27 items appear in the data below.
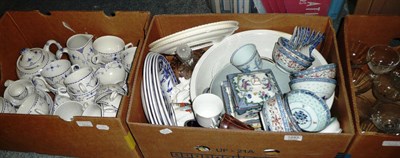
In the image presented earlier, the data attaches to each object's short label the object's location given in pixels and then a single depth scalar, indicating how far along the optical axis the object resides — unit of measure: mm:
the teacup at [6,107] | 1048
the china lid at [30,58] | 1115
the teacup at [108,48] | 1109
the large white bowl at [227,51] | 1027
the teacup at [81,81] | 1017
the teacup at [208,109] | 894
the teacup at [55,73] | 1078
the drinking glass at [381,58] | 1077
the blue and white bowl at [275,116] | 832
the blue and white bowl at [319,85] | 873
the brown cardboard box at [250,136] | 804
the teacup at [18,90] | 1059
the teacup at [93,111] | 992
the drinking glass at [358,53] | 1104
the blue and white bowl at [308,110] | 835
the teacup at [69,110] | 1027
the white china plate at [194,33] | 970
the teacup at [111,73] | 1076
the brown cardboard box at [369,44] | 784
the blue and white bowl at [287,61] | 962
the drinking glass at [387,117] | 994
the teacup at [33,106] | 1024
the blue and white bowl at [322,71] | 883
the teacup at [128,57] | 1114
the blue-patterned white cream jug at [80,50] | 1109
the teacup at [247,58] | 1000
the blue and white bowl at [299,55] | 954
